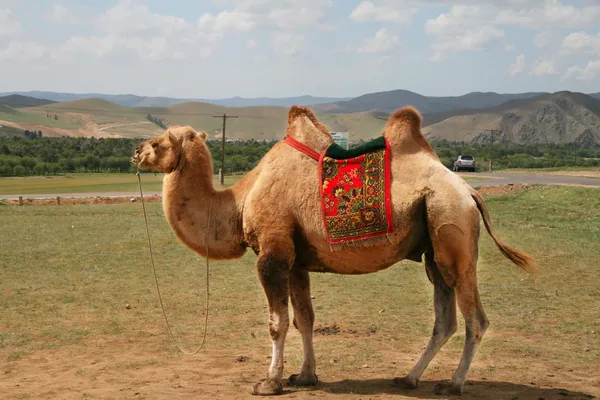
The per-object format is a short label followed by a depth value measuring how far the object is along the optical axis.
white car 58.62
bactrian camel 7.16
